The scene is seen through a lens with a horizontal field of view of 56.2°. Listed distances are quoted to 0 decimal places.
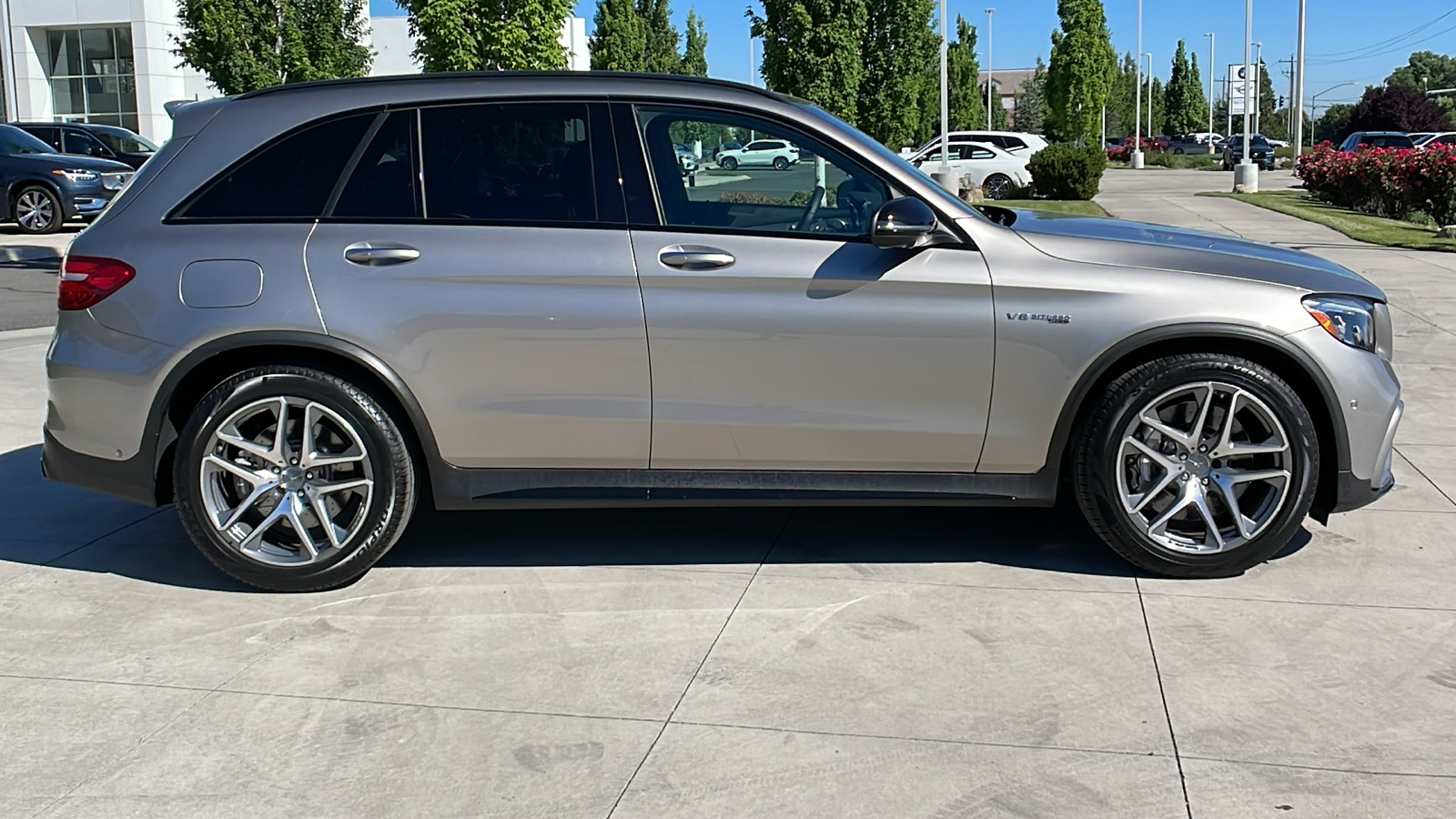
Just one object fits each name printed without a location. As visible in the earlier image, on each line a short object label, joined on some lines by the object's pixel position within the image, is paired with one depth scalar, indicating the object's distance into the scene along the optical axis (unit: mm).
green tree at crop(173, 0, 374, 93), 20453
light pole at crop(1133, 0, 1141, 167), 54312
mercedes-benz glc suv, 4648
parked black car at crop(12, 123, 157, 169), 23484
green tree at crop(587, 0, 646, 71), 45250
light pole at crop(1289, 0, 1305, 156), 31891
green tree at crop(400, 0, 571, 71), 16047
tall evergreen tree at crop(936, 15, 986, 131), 60469
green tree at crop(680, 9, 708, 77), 71562
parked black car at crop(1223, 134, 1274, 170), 49075
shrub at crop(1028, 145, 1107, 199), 25984
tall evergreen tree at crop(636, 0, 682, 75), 53906
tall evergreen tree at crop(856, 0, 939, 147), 23141
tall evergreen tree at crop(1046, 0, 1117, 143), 50291
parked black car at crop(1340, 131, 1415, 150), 34812
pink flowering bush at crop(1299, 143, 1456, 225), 21172
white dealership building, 40500
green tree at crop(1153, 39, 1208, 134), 94375
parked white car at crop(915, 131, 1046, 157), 28672
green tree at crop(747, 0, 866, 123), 22234
